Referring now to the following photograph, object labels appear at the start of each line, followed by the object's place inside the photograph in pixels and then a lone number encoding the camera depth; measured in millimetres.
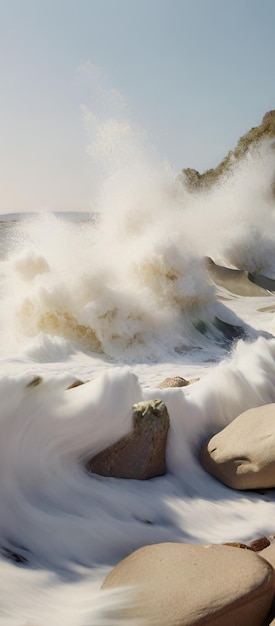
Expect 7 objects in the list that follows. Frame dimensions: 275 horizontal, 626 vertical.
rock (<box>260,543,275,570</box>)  1877
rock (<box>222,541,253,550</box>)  2056
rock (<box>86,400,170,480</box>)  2342
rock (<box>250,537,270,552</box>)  2134
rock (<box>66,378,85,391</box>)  2529
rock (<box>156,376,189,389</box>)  4980
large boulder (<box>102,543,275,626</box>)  1540
